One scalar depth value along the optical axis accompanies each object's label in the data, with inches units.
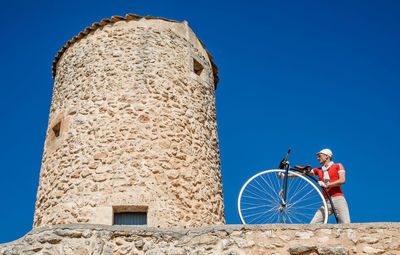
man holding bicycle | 281.6
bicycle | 278.7
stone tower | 330.3
